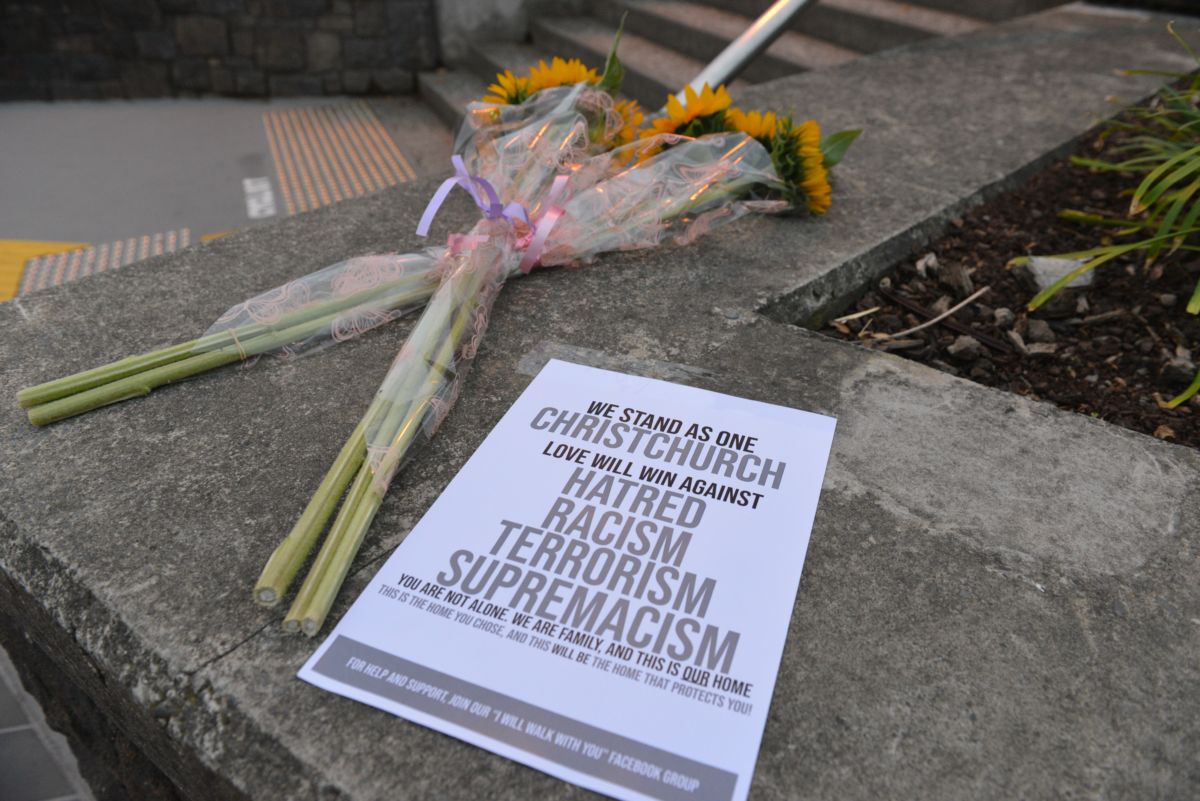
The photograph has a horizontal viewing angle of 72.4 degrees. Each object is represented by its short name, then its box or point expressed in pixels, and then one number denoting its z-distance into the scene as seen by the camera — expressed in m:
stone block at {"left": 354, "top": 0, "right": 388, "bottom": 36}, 4.20
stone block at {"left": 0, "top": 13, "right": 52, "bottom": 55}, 3.88
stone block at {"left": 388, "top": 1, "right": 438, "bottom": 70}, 4.28
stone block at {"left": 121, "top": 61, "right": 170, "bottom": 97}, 4.11
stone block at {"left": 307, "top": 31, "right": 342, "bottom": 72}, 4.23
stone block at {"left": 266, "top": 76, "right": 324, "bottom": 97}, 4.29
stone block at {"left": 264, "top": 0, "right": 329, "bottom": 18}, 4.08
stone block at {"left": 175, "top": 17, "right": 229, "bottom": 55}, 4.05
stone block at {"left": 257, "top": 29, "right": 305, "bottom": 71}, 4.17
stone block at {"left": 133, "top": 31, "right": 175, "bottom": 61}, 4.05
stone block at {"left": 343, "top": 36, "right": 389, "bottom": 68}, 4.28
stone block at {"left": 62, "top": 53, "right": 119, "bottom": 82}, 4.02
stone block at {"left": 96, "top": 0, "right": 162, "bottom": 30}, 3.94
